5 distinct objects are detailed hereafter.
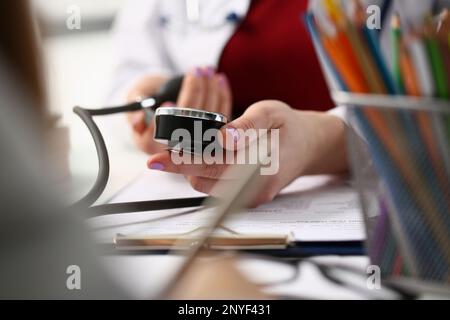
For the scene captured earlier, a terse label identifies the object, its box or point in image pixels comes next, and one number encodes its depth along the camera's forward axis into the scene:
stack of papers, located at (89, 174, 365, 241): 0.73
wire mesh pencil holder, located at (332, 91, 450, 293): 0.62
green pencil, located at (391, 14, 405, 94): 0.62
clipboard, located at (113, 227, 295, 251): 0.71
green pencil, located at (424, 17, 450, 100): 0.60
